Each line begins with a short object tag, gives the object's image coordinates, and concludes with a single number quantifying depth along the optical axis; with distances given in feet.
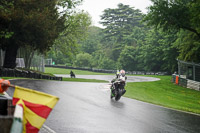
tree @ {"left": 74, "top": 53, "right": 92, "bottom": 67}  299.38
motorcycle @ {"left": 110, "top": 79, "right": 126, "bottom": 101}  55.47
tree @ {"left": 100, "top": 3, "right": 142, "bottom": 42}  307.64
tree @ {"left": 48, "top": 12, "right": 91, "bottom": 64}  143.23
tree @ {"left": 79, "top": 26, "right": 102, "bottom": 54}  333.21
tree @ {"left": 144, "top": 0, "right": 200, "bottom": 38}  99.66
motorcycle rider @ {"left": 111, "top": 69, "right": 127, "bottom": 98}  55.72
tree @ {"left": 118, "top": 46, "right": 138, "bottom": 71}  264.31
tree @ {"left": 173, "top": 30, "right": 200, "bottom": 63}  110.93
